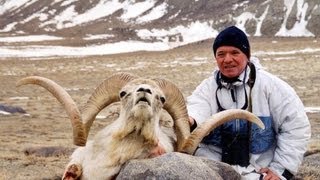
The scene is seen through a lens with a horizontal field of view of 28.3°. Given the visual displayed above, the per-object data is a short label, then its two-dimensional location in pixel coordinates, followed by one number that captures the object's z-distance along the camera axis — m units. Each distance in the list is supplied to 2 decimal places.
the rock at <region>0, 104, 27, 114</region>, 25.19
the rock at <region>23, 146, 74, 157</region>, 14.07
